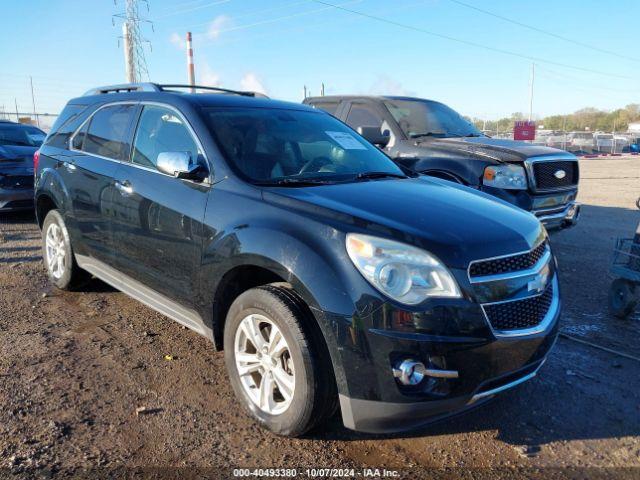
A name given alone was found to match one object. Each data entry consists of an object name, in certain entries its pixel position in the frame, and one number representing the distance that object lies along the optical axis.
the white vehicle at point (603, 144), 38.72
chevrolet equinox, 2.43
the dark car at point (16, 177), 8.24
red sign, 34.75
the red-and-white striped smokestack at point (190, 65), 23.81
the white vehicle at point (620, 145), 39.10
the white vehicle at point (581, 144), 37.32
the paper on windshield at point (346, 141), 4.05
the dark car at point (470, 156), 6.13
